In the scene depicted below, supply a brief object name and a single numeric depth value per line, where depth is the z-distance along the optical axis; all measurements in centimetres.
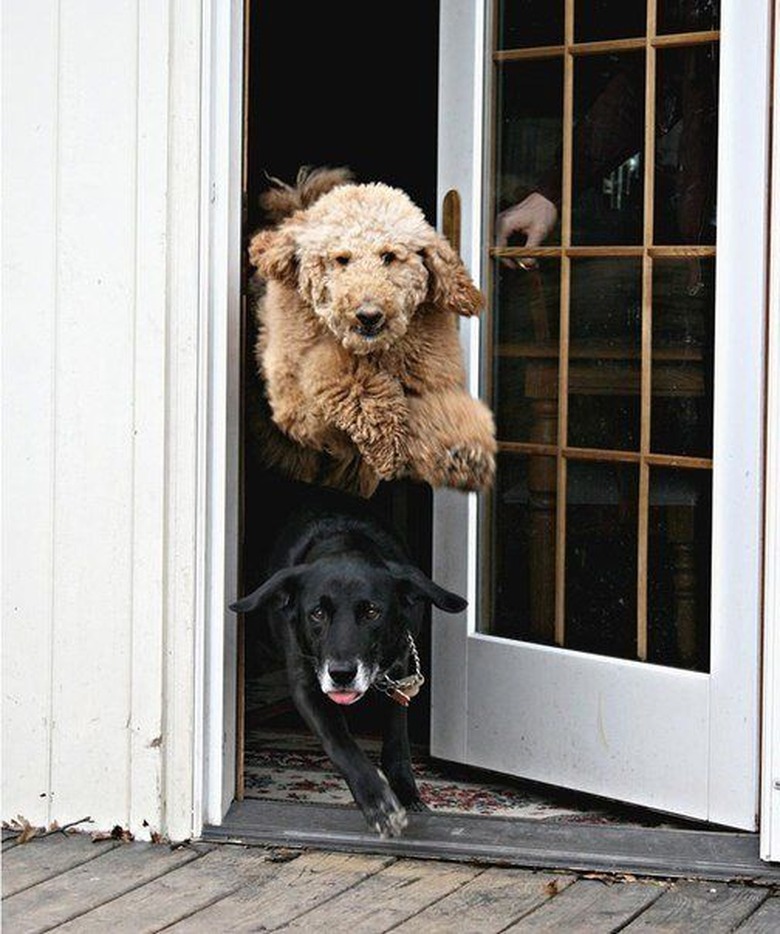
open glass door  313
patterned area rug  351
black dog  305
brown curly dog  293
